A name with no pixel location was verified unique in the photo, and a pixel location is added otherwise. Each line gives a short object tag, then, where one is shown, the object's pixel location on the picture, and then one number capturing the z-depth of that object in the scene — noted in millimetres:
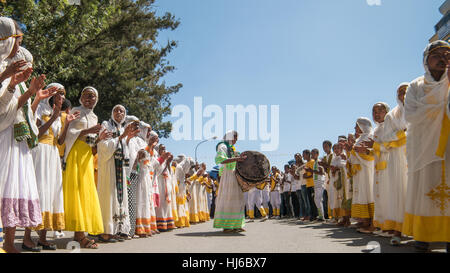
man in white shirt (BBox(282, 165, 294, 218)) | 17353
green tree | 11414
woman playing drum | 8406
